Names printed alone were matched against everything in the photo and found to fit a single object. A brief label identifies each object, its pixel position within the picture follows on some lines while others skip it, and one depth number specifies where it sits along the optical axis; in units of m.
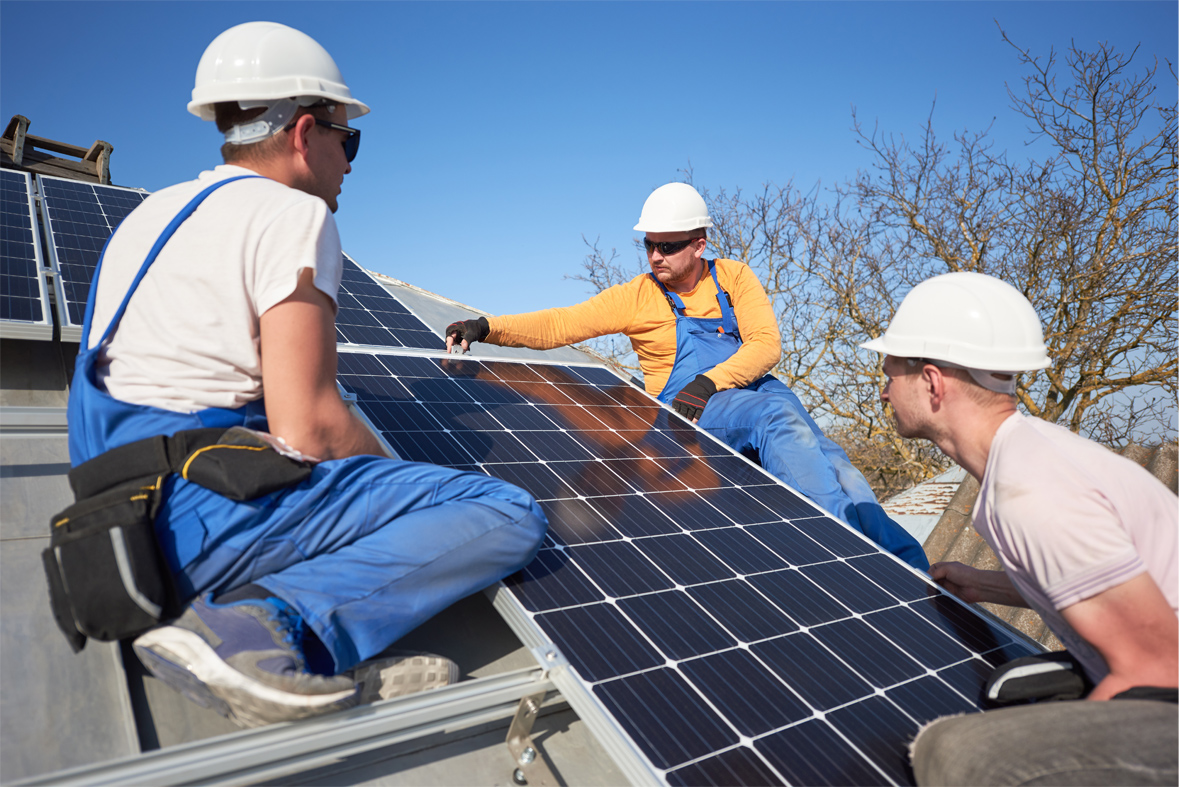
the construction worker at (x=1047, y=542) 1.96
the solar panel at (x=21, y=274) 4.50
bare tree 14.90
